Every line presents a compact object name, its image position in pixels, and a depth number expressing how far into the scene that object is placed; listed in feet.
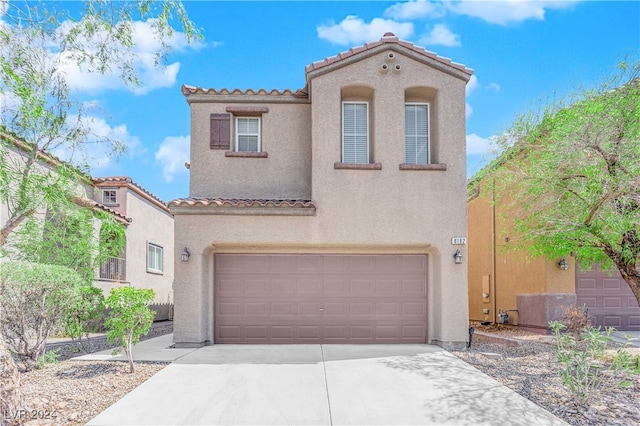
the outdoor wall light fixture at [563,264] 45.24
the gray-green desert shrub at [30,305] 28.76
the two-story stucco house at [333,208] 36.37
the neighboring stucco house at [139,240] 57.52
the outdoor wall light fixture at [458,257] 36.24
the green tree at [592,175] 29.63
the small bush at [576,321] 36.61
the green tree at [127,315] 28.25
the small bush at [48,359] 29.78
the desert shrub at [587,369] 22.27
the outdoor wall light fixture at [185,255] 35.73
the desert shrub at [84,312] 33.12
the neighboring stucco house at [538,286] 45.29
